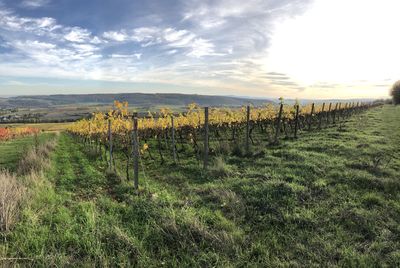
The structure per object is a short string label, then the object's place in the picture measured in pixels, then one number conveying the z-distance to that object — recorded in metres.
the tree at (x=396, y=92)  72.48
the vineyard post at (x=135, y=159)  6.95
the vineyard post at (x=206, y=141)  9.01
